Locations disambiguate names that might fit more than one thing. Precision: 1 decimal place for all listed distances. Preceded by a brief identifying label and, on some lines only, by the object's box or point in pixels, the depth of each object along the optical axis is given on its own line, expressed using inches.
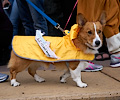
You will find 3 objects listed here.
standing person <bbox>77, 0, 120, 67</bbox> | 147.9
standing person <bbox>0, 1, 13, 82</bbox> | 140.2
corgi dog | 101.9
